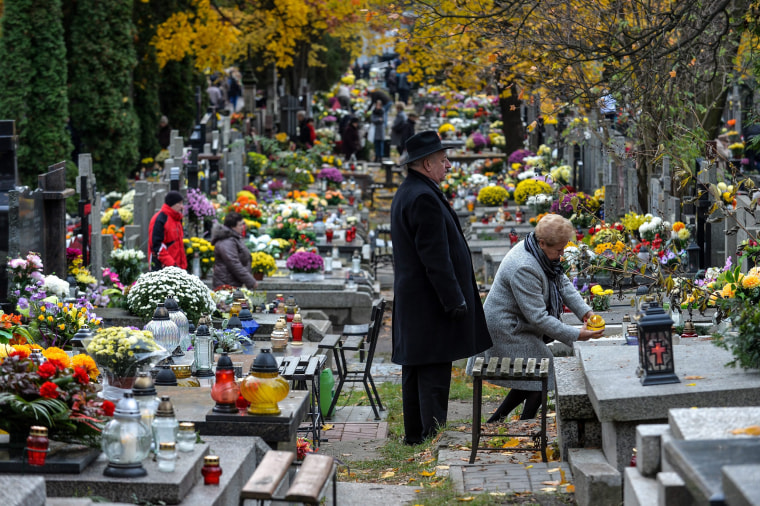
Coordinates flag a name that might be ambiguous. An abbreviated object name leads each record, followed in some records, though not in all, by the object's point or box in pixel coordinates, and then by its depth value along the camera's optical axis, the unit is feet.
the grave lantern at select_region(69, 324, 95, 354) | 52.21
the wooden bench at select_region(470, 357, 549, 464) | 49.55
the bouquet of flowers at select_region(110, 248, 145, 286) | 93.25
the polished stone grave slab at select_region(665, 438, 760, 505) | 29.59
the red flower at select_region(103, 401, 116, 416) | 39.96
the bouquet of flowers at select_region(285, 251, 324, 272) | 103.71
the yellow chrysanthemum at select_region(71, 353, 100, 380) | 42.65
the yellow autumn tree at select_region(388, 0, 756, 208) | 66.03
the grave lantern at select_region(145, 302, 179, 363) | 56.54
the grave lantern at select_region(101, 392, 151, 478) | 36.50
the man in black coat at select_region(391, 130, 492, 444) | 55.62
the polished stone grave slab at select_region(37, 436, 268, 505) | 36.04
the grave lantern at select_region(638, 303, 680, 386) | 40.37
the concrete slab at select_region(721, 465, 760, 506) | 26.66
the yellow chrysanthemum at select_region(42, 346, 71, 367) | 42.93
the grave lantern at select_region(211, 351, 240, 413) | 44.04
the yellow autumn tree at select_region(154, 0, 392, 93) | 181.45
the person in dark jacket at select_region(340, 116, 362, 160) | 220.02
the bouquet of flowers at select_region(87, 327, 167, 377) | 45.55
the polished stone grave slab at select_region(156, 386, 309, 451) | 43.91
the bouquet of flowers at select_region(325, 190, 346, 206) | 159.38
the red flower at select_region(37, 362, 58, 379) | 39.36
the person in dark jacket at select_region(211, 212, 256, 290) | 94.22
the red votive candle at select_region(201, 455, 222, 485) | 38.37
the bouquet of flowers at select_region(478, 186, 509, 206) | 149.69
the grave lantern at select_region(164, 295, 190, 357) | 58.34
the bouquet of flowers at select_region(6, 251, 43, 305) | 72.23
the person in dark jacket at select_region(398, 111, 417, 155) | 215.31
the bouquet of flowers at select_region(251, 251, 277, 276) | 102.78
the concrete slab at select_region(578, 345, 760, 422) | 38.99
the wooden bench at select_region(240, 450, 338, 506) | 34.68
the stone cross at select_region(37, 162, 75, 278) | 80.89
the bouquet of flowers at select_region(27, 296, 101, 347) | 64.34
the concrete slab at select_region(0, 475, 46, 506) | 30.76
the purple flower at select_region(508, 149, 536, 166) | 170.91
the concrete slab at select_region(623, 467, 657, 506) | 34.24
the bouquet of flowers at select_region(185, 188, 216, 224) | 113.09
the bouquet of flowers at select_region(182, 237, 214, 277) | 102.01
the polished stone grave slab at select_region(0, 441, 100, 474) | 37.14
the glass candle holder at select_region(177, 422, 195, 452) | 39.17
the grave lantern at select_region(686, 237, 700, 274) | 77.61
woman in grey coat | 54.90
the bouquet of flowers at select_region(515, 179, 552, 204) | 133.59
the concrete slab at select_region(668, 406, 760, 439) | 33.45
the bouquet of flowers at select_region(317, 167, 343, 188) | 174.29
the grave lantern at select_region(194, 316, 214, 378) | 54.80
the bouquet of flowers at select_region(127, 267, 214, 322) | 70.13
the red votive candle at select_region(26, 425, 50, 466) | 37.14
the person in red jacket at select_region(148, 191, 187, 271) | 91.40
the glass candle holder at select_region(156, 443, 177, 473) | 36.81
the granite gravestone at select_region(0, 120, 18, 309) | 73.48
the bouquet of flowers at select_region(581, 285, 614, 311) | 70.95
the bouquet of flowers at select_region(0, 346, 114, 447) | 37.96
